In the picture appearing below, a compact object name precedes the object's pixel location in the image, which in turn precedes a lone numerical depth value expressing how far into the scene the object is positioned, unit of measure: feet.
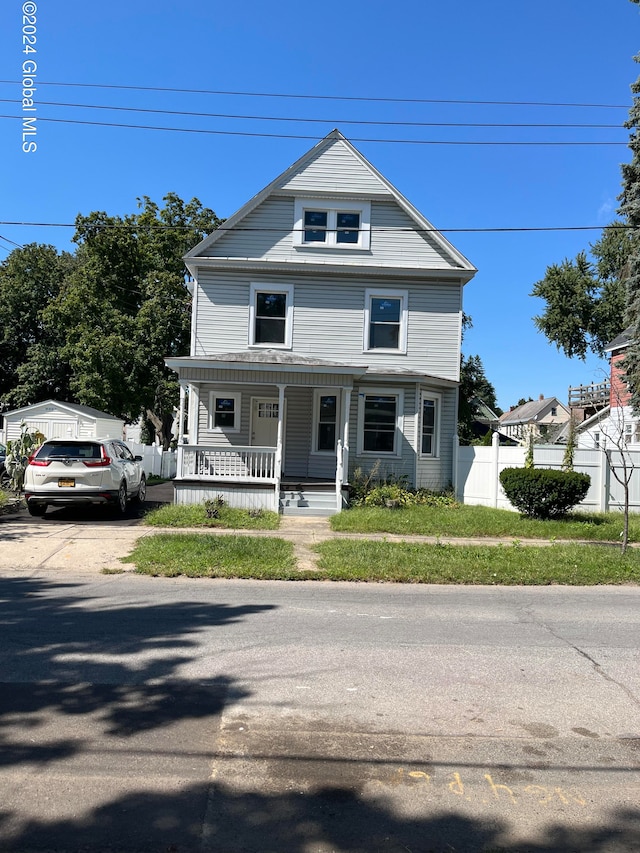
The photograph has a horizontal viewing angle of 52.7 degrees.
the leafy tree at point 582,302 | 140.67
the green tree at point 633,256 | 67.51
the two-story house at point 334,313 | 60.75
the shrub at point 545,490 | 46.73
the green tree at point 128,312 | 105.50
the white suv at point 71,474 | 45.65
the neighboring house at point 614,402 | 93.41
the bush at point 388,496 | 53.72
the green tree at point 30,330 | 142.51
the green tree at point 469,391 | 125.08
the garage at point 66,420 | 98.99
